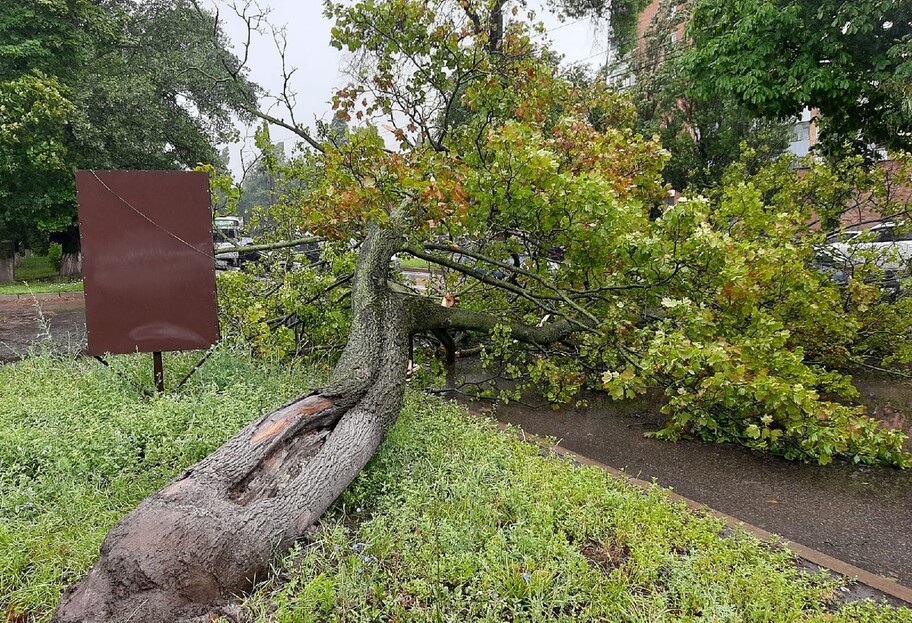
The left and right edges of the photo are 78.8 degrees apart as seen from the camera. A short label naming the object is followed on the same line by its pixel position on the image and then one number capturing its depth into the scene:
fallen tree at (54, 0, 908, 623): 2.21
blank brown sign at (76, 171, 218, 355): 3.71
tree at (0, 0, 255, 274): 13.42
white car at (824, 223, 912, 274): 5.75
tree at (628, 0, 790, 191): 14.41
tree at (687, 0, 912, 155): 6.96
